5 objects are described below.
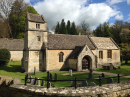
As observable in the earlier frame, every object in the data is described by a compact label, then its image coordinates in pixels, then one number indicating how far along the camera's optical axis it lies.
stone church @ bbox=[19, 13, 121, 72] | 23.92
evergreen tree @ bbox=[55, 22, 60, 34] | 75.26
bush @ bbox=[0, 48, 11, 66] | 28.91
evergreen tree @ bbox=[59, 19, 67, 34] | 69.24
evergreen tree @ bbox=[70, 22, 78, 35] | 70.81
